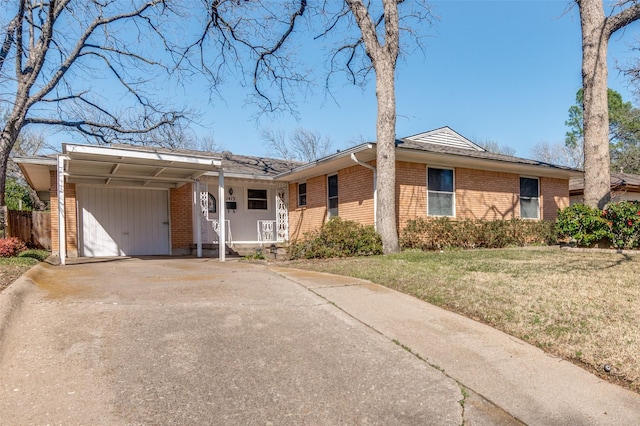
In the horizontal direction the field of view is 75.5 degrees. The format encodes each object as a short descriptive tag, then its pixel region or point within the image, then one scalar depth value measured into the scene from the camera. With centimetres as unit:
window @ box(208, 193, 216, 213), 1507
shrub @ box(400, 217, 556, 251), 1190
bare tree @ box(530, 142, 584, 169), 3531
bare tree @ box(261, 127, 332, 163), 3947
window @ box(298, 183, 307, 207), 1573
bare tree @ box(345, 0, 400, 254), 1063
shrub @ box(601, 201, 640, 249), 984
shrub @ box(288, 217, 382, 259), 1019
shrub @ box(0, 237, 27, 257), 886
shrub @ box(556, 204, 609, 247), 1047
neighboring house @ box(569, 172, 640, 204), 1956
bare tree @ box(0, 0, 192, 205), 1152
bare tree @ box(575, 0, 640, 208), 1140
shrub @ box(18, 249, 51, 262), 1010
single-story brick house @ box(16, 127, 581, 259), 1143
